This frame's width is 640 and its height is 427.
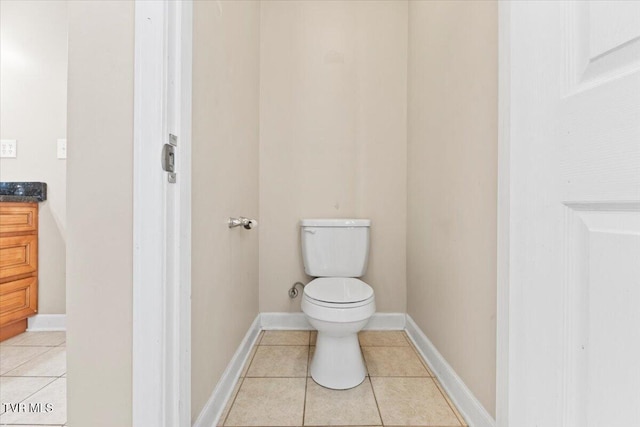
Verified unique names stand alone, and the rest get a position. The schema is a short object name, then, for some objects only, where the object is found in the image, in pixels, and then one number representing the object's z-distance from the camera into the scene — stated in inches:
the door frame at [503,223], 31.2
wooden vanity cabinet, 66.5
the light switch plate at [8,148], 75.4
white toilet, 49.9
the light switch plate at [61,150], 75.5
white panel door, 17.3
